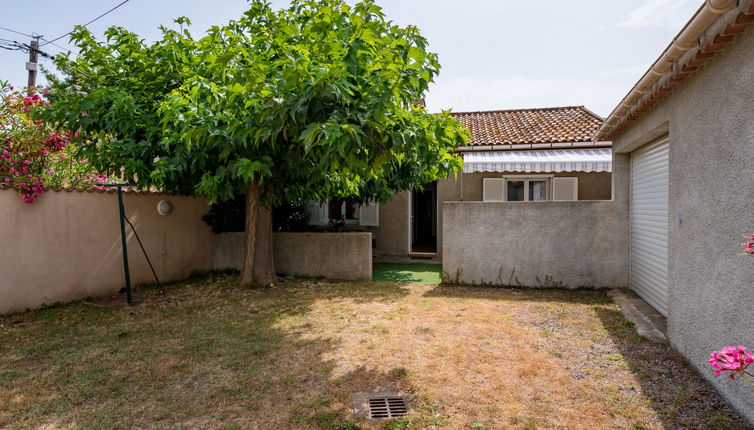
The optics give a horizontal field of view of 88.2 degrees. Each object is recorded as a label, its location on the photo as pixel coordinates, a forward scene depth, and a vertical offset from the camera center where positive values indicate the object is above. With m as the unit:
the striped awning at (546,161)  16.77 +2.02
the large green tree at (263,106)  7.09 +2.27
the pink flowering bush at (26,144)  11.05 +1.93
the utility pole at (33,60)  24.16 +9.27
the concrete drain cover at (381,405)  5.64 -3.00
